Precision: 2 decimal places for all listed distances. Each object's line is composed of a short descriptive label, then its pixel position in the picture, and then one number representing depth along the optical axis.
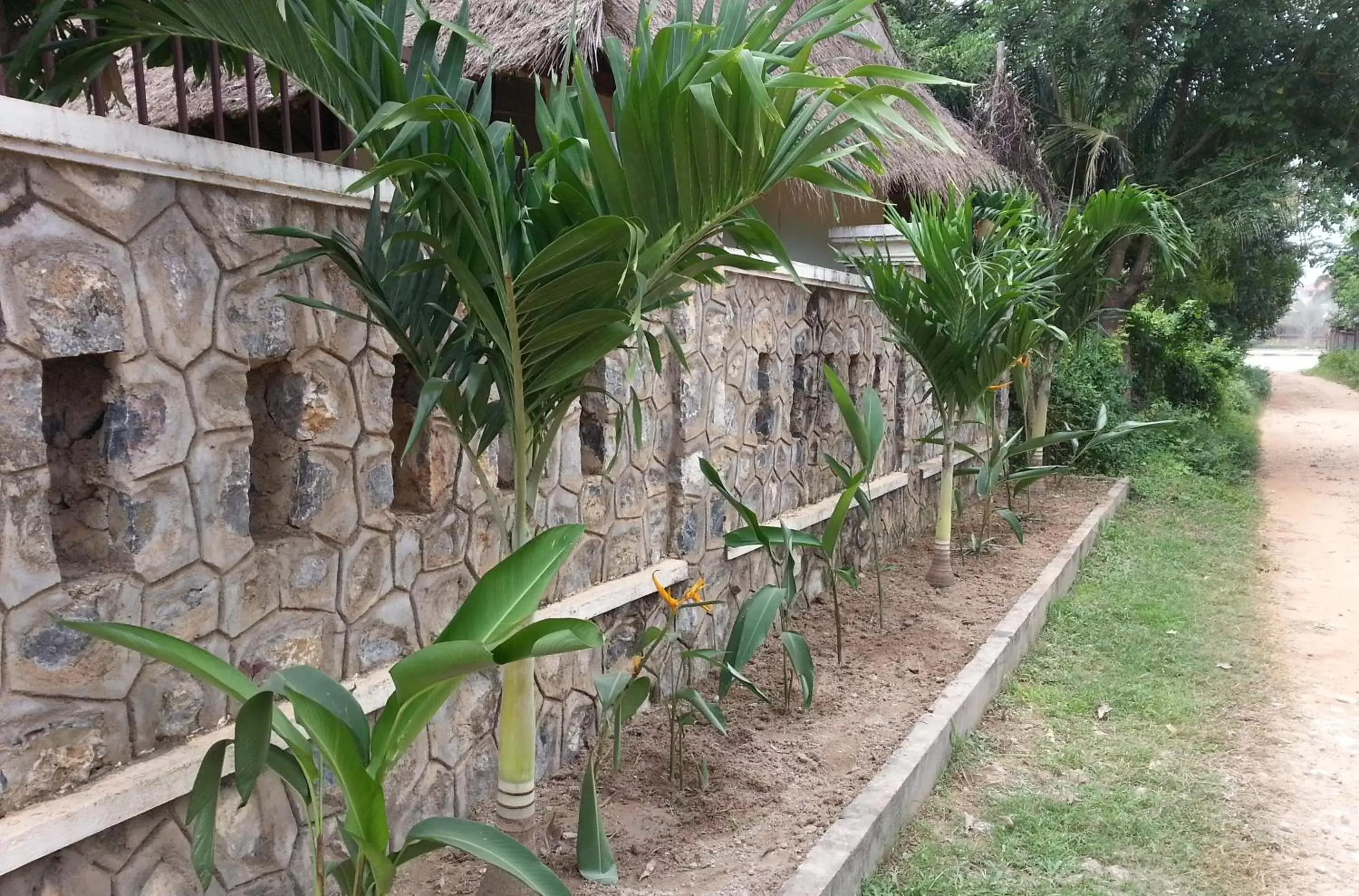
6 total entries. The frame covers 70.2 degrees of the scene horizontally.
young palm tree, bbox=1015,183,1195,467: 5.81
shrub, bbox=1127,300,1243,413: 13.05
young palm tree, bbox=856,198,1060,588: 4.61
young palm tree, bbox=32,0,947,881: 1.66
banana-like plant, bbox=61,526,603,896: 1.47
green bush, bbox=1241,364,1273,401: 22.28
